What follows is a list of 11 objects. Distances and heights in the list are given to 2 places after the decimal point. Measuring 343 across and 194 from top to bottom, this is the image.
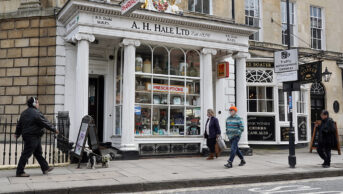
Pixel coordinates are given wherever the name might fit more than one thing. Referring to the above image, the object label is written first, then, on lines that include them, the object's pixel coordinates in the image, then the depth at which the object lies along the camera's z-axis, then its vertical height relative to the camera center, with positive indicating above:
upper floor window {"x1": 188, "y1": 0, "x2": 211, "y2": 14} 15.88 +5.01
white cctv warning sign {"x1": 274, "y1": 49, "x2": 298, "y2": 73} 10.62 +1.71
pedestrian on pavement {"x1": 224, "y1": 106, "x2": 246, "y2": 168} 10.34 -0.41
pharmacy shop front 11.29 +1.58
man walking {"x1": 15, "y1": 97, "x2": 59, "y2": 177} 8.12 -0.40
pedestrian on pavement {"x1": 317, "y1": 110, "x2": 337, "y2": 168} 10.41 -0.68
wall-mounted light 16.81 +1.94
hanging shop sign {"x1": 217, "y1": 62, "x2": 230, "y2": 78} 14.16 +1.86
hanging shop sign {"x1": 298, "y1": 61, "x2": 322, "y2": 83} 11.39 +1.54
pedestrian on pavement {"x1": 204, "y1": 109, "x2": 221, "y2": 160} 11.98 -0.55
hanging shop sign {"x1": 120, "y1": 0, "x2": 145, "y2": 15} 9.47 +3.10
